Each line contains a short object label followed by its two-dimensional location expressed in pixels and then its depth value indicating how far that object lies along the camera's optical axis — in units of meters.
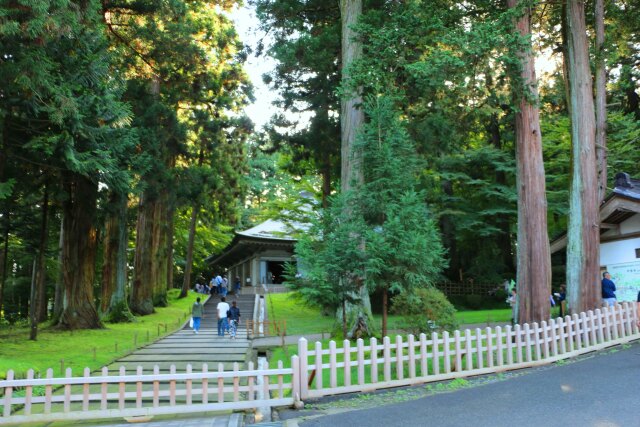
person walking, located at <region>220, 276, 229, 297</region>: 34.45
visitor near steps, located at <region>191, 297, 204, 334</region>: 18.73
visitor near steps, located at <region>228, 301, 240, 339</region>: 17.50
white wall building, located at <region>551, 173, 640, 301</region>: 14.21
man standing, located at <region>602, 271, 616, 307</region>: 12.54
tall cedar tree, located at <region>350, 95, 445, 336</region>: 9.41
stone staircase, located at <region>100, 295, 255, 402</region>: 11.90
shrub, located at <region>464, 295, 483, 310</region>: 26.22
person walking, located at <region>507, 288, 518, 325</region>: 14.79
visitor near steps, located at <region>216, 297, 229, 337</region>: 17.76
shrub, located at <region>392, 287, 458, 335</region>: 10.01
